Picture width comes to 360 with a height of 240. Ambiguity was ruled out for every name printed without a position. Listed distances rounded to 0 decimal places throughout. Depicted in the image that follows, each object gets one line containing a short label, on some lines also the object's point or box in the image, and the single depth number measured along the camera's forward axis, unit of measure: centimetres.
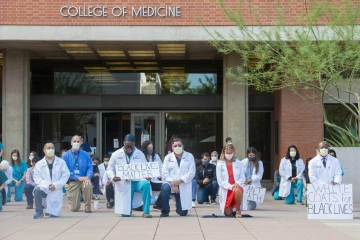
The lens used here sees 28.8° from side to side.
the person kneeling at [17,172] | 2158
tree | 1758
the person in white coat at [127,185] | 1576
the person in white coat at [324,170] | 1667
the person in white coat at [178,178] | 1599
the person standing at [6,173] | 1836
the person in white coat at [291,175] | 2021
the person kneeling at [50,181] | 1594
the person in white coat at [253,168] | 1885
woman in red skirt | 1585
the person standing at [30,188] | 1862
